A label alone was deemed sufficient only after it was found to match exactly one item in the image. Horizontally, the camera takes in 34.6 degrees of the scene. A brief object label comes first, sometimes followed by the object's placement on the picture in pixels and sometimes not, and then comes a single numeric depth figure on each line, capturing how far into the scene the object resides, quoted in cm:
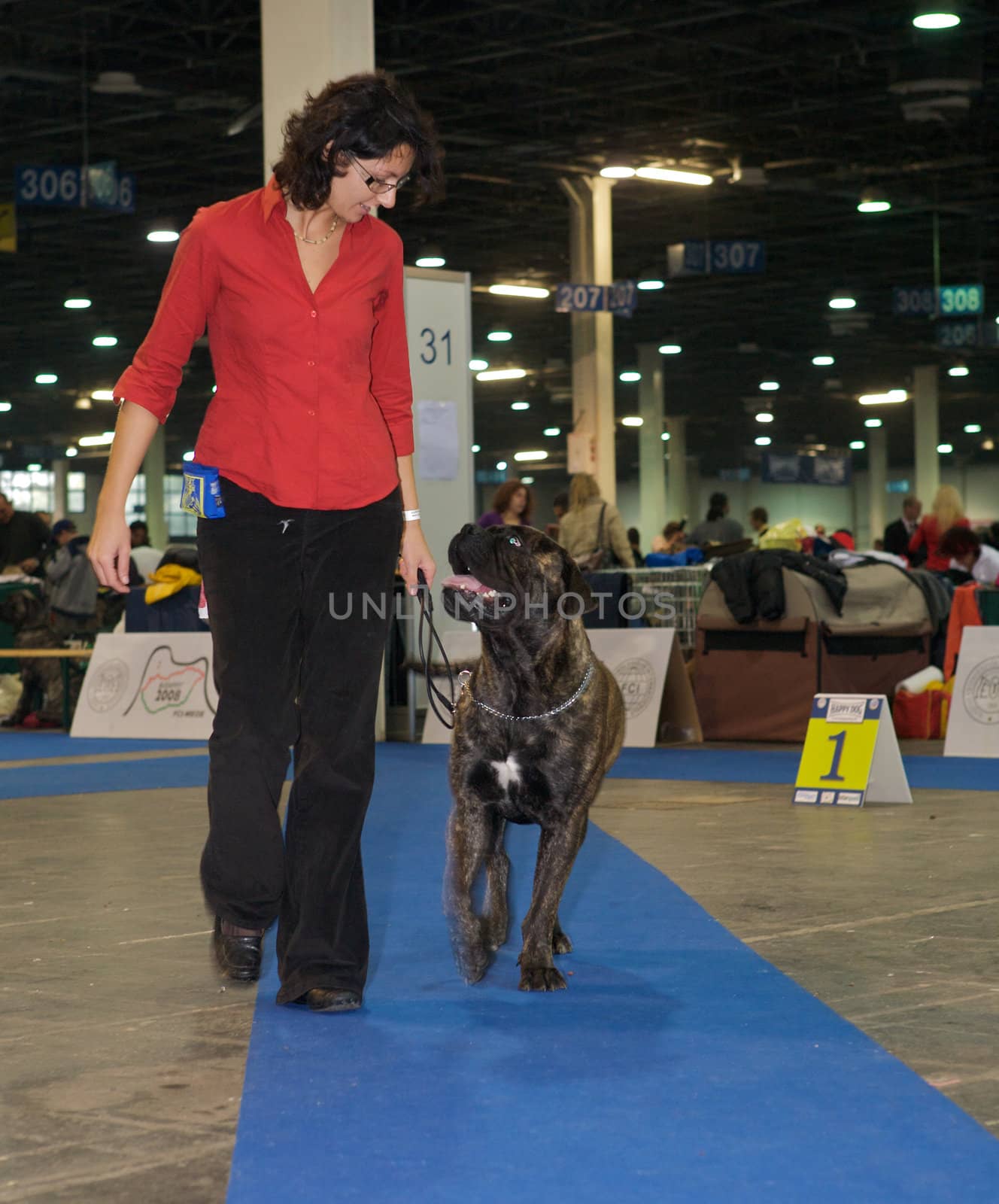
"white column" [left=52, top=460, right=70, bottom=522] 4453
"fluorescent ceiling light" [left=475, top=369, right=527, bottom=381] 3306
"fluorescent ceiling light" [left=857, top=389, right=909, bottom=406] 3866
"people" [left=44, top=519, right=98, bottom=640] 1162
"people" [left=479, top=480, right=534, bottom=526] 1055
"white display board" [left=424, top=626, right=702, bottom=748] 878
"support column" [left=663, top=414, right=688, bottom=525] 3872
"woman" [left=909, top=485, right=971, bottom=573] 1130
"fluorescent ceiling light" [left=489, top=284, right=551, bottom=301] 2109
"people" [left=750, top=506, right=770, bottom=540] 1642
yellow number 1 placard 639
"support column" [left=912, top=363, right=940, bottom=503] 3250
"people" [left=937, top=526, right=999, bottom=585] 1019
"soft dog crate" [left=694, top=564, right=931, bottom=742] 895
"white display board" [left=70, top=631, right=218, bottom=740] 987
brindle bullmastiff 329
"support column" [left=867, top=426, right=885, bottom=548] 4275
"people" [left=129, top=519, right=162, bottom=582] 1345
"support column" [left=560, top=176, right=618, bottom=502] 1581
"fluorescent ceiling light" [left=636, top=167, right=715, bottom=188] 1544
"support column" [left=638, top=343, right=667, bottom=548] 2902
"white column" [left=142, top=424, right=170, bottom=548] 3750
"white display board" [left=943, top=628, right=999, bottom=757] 800
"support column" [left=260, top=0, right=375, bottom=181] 857
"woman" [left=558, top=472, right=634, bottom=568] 1112
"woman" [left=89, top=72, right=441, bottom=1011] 292
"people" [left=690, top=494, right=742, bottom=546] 1632
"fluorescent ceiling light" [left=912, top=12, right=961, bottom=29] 1214
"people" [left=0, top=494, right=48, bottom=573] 1354
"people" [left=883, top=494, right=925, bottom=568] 1608
